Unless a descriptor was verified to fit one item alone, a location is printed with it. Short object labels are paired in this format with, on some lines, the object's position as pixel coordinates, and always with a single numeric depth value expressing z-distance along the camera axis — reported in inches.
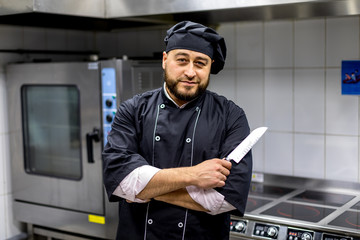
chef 53.4
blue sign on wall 80.3
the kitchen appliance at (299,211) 66.9
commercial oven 80.9
